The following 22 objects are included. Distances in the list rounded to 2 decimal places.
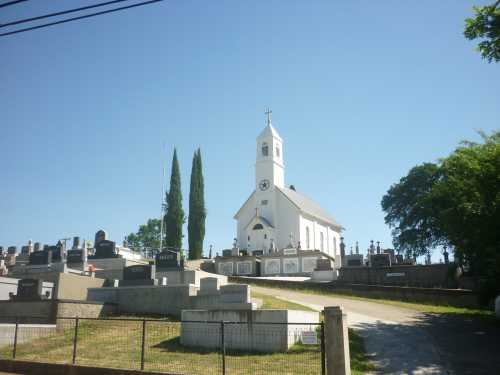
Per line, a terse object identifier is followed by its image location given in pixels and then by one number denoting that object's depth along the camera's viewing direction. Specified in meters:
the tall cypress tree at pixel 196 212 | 50.69
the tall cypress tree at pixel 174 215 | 50.81
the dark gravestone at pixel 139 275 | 22.19
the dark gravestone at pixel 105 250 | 31.37
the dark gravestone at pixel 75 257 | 29.70
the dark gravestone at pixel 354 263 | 36.66
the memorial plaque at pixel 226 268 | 42.13
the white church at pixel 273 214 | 50.47
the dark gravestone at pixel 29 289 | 18.91
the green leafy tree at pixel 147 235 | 75.19
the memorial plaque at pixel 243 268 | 41.84
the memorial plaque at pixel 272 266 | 40.94
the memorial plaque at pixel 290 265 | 40.09
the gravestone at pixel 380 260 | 32.84
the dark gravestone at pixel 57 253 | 29.91
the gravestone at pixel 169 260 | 26.38
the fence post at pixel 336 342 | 9.79
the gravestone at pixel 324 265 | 34.82
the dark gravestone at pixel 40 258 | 29.50
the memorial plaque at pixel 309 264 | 39.25
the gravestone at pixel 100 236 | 35.18
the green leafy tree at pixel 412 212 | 45.62
